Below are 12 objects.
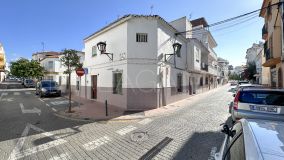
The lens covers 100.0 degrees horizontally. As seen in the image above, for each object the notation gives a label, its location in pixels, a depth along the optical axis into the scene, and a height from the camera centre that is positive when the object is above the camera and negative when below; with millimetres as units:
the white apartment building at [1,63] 22834 +3611
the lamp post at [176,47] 8674 +2494
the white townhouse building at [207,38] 17458 +6813
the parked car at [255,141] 1095 -644
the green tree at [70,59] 10403 +2018
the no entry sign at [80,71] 7380 +637
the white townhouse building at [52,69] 17726 +2826
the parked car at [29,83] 25700 -331
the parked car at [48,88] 13091 -763
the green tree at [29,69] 25592 +2685
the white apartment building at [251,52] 41995 +10376
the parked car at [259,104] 3506 -715
